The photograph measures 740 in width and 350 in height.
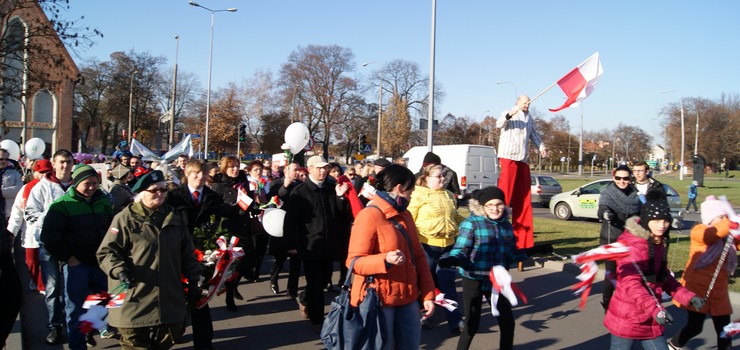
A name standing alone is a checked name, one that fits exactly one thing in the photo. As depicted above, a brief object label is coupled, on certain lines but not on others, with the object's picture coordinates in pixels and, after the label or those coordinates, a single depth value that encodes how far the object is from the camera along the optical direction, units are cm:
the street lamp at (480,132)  6564
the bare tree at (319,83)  5703
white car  1844
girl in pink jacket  391
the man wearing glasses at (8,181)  780
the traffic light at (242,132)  2807
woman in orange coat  365
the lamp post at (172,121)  3174
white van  2211
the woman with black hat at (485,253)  464
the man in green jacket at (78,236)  460
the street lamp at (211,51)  3211
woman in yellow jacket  616
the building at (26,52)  1630
